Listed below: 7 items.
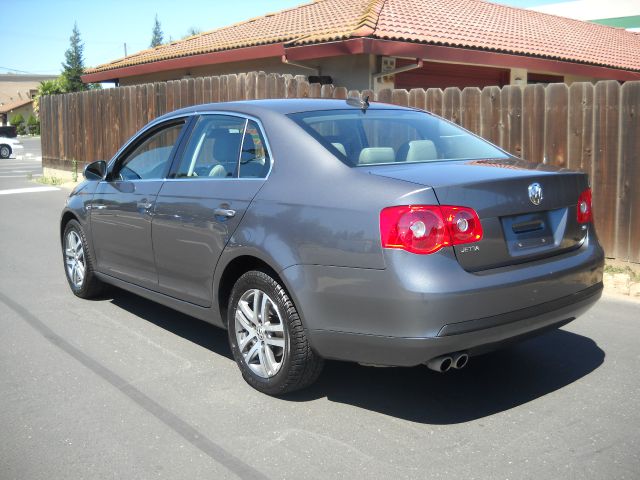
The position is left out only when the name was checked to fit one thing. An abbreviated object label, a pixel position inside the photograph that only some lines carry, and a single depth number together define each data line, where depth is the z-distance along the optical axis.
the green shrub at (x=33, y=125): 86.86
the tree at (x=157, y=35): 117.88
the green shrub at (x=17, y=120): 93.31
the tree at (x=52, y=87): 87.92
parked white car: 39.38
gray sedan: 3.67
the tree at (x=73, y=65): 91.50
